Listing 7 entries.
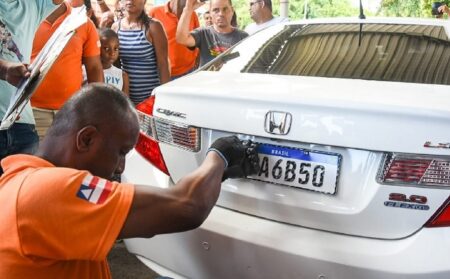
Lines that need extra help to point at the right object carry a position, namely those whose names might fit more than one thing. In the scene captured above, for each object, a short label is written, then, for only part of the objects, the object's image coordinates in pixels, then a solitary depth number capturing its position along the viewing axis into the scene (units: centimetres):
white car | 163
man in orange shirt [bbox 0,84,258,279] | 123
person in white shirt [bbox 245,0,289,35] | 565
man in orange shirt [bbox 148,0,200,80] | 529
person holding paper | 271
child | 425
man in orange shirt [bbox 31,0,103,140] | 339
